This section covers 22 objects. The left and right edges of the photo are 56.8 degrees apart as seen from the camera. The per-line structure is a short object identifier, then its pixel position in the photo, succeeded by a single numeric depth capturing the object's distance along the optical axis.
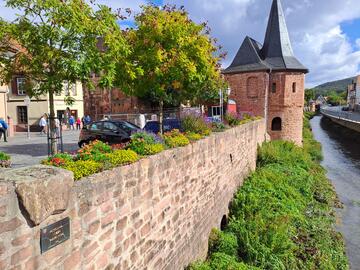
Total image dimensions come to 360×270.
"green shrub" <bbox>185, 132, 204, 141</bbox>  9.33
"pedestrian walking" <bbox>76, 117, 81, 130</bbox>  29.39
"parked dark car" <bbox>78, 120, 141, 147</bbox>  14.02
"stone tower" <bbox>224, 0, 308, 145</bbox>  29.25
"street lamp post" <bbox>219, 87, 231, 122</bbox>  16.65
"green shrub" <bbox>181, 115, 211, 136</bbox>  10.62
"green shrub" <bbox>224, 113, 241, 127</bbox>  16.59
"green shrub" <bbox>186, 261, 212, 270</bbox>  8.27
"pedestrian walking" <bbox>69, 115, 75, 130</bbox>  28.84
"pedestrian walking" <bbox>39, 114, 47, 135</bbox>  24.58
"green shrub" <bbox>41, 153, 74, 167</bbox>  4.84
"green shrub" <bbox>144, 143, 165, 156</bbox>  6.65
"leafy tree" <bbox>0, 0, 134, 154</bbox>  7.06
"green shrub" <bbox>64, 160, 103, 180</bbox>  4.65
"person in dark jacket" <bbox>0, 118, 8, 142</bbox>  17.00
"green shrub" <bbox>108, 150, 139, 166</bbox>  5.47
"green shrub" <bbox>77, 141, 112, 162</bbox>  5.39
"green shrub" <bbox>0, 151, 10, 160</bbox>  5.67
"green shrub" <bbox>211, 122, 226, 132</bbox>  12.52
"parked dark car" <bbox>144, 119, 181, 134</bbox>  14.29
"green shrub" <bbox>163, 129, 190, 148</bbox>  7.84
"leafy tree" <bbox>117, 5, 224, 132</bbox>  10.49
